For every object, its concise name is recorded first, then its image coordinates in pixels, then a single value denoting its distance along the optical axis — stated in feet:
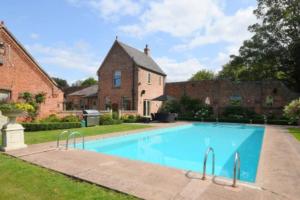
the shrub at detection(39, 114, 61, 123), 37.82
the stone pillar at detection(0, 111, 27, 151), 18.45
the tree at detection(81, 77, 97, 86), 153.67
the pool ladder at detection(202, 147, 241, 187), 11.27
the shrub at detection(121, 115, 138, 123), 51.99
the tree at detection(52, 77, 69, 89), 179.35
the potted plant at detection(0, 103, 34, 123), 17.91
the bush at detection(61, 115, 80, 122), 39.30
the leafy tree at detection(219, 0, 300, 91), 60.37
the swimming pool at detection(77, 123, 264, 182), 20.34
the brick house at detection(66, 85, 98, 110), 73.91
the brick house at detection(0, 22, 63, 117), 36.44
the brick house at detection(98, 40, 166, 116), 61.49
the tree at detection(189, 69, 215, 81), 127.36
